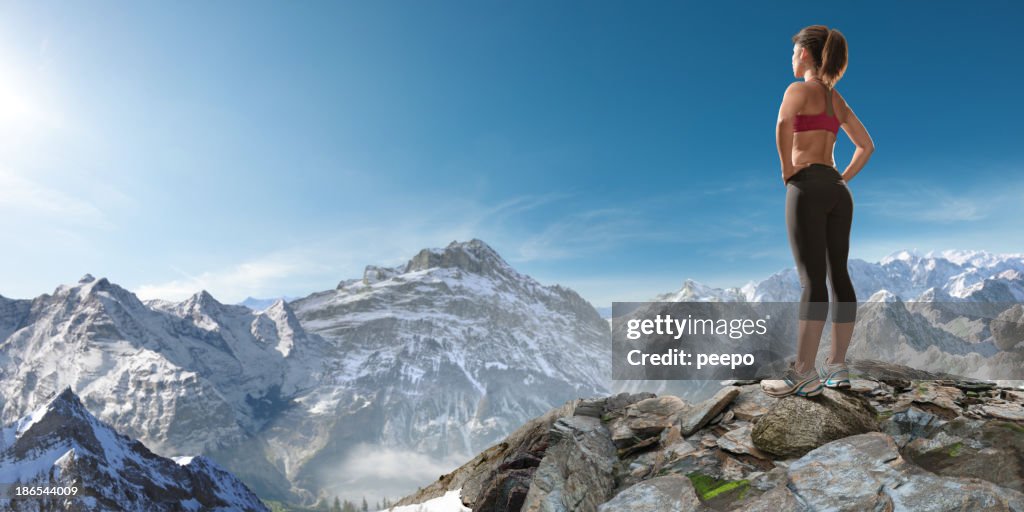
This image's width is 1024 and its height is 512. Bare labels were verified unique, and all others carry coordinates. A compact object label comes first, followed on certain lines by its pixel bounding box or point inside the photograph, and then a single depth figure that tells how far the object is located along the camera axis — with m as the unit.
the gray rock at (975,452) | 7.91
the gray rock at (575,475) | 9.93
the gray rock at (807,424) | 9.15
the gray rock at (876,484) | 7.10
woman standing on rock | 8.35
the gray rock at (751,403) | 10.91
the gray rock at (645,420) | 12.09
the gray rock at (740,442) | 9.70
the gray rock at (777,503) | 7.93
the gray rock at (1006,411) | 9.01
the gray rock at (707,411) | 11.16
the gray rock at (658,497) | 8.86
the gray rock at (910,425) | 9.24
